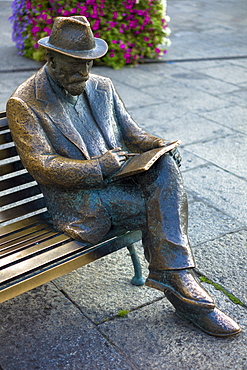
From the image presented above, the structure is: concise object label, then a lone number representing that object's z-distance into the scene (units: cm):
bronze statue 274
